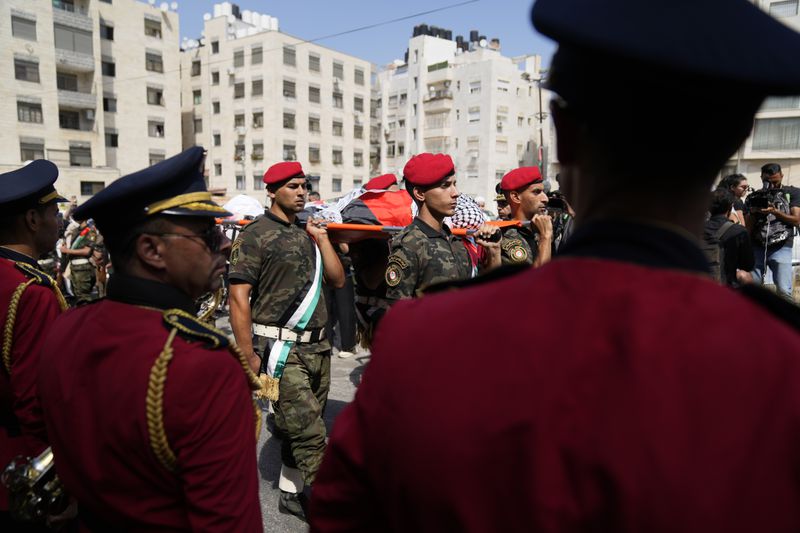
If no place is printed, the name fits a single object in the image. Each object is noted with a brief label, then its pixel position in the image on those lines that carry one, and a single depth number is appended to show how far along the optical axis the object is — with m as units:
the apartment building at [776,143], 33.33
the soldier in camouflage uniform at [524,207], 4.79
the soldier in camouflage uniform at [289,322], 3.74
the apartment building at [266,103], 50.25
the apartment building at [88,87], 36.59
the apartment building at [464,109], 53.28
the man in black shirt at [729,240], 5.65
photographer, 7.10
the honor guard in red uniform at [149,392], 1.52
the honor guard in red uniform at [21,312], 2.20
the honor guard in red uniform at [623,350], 0.72
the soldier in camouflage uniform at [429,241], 3.78
